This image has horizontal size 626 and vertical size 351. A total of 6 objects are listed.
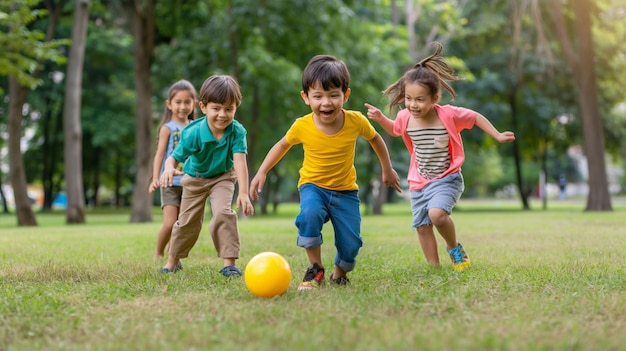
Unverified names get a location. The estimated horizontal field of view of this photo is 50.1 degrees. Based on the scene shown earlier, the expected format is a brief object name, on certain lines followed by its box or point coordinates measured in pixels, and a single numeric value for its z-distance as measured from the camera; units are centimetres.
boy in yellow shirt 537
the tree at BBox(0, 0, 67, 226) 1440
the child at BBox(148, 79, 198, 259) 746
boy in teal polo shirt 605
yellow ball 471
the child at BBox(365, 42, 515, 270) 613
